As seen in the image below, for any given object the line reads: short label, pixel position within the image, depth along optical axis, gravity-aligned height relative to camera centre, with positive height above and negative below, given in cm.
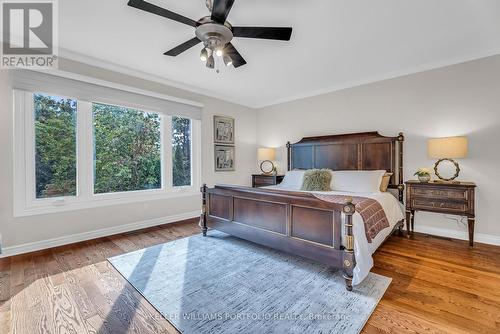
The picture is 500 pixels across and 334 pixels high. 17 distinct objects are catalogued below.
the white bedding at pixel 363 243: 204 -79
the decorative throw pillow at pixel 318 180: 375 -25
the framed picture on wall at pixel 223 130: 505 +79
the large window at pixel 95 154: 292 +18
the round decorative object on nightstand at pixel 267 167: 556 -4
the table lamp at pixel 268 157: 530 +19
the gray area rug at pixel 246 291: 167 -112
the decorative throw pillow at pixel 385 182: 372 -27
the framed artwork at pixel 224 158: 507 +16
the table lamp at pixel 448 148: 300 +23
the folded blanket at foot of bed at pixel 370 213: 232 -53
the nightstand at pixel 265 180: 516 -33
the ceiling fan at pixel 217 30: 172 +116
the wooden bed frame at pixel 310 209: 219 -51
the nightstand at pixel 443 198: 297 -46
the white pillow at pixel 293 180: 421 -27
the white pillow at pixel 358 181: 357 -25
